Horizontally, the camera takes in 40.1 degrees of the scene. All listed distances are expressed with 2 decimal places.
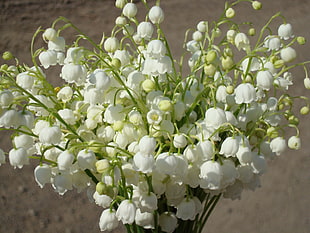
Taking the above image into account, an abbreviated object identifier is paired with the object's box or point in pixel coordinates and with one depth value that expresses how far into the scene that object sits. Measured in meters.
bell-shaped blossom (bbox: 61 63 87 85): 0.17
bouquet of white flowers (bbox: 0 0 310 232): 0.16
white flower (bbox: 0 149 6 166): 0.16
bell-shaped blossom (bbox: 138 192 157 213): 0.17
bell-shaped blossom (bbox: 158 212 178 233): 0.18
